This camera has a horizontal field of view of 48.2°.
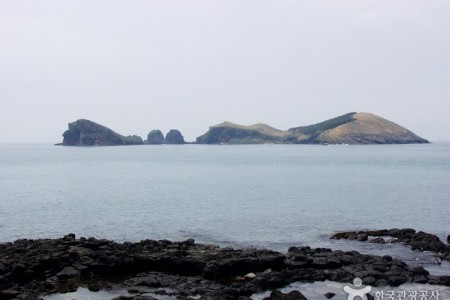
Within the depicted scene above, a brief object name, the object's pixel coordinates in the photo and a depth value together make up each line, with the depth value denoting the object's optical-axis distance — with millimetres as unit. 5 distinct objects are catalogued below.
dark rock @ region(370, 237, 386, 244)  41856
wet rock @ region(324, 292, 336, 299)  26564
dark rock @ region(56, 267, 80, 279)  29219
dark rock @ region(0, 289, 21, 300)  24656
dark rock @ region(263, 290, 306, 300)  24641
